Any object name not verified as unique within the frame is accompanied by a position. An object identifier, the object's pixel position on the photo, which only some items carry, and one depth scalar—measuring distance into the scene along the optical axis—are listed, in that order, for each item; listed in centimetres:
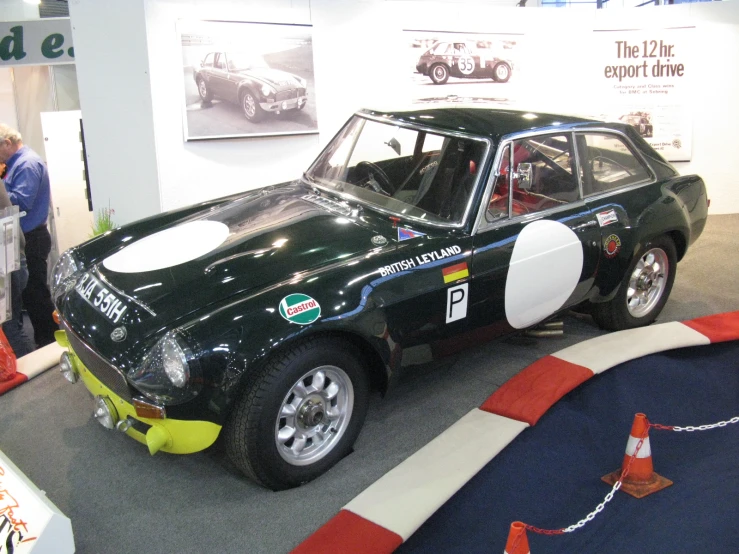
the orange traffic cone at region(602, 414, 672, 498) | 281
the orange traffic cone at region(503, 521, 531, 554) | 211
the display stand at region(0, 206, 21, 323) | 384
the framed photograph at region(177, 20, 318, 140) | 566
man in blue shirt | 509
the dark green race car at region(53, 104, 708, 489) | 269
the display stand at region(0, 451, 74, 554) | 225
